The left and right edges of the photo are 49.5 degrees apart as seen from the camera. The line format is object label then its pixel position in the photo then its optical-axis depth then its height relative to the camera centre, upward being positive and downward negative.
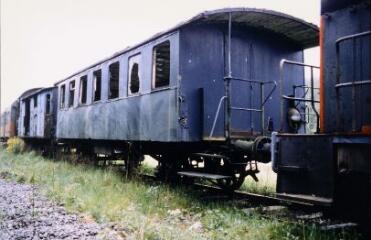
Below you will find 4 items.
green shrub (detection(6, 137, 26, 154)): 17.97 -0.37
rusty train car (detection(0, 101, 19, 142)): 24.11 +1.01
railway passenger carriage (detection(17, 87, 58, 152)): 15.88 +0.93
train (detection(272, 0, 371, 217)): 4.01 +0.12
